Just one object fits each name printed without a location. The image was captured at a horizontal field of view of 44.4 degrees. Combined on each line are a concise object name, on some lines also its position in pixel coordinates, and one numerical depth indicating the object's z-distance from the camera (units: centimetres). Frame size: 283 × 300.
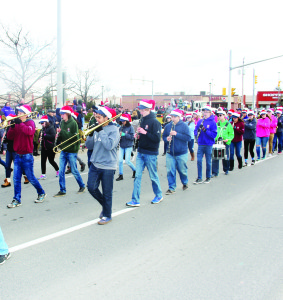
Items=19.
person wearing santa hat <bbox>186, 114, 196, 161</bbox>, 1245
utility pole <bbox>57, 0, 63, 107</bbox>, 1448
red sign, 6788
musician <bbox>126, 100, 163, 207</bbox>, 637
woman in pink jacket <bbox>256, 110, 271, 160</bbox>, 1254
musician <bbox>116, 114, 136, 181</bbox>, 920
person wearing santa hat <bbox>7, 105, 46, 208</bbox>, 636
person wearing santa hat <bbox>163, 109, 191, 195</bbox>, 737
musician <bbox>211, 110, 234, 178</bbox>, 952
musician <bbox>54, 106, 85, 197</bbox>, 720
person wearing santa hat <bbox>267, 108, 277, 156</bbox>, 1339
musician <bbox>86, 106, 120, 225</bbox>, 535
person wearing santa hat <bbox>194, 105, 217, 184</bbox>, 849
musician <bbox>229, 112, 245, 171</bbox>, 1029
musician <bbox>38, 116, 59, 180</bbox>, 885
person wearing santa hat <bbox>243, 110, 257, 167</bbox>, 1130
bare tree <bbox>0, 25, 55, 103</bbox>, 2039
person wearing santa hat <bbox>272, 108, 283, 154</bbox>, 1459
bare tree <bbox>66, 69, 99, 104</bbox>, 4656
